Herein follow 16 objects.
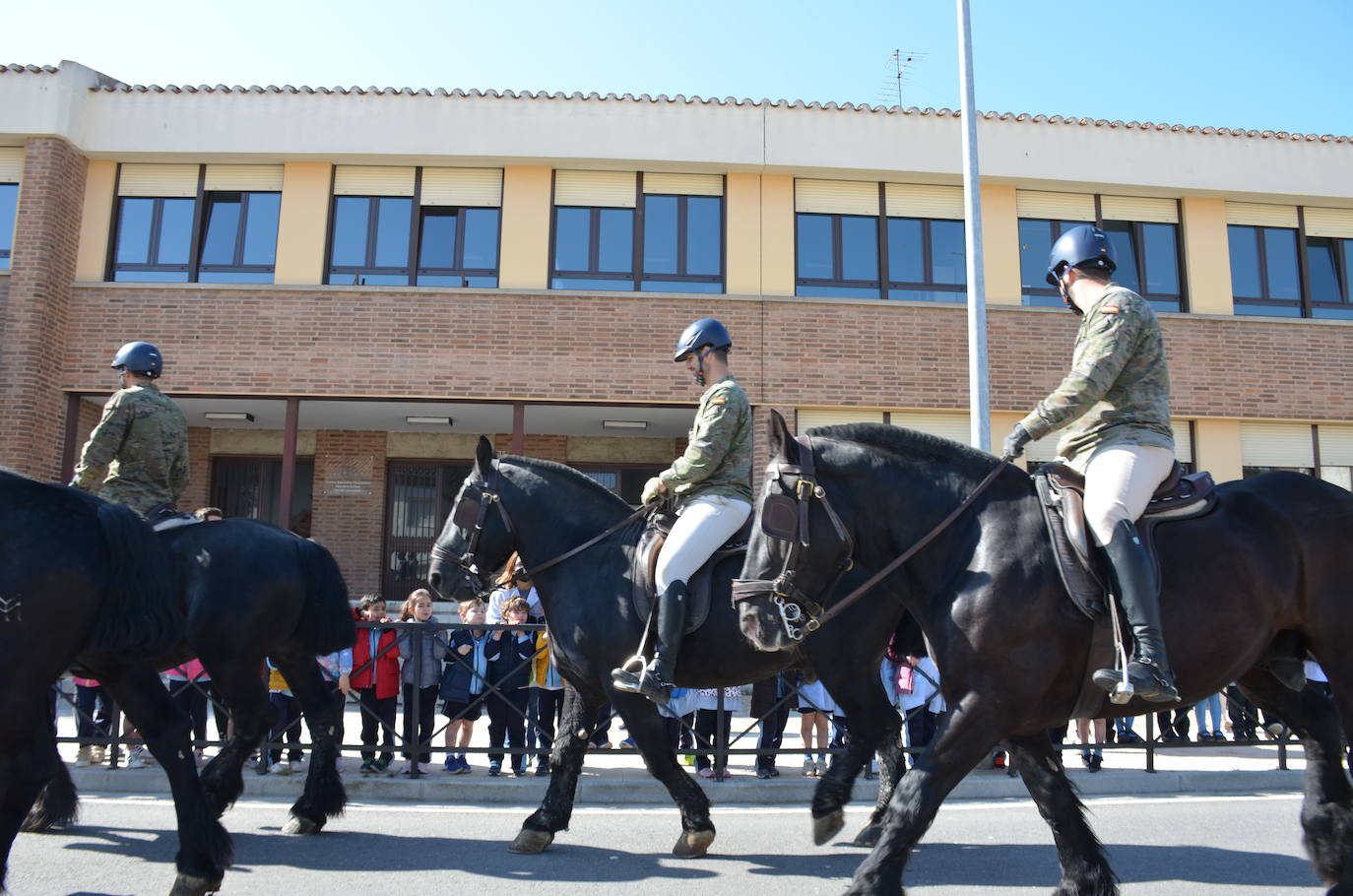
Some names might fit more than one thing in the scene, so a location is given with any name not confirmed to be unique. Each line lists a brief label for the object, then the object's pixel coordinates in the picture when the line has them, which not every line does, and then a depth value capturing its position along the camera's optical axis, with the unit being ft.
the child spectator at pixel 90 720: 28.94
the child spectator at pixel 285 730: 28.09
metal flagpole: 39.78
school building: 52.44
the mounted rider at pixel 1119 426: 12.33
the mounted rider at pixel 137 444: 22.08
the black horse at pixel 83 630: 13.70
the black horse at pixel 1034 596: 12.42
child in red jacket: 28.89
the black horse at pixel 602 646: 19.06
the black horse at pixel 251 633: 20.58
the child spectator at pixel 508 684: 29.35
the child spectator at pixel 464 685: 28.22
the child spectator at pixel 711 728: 27.78
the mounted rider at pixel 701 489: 18.37
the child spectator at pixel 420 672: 27.53
